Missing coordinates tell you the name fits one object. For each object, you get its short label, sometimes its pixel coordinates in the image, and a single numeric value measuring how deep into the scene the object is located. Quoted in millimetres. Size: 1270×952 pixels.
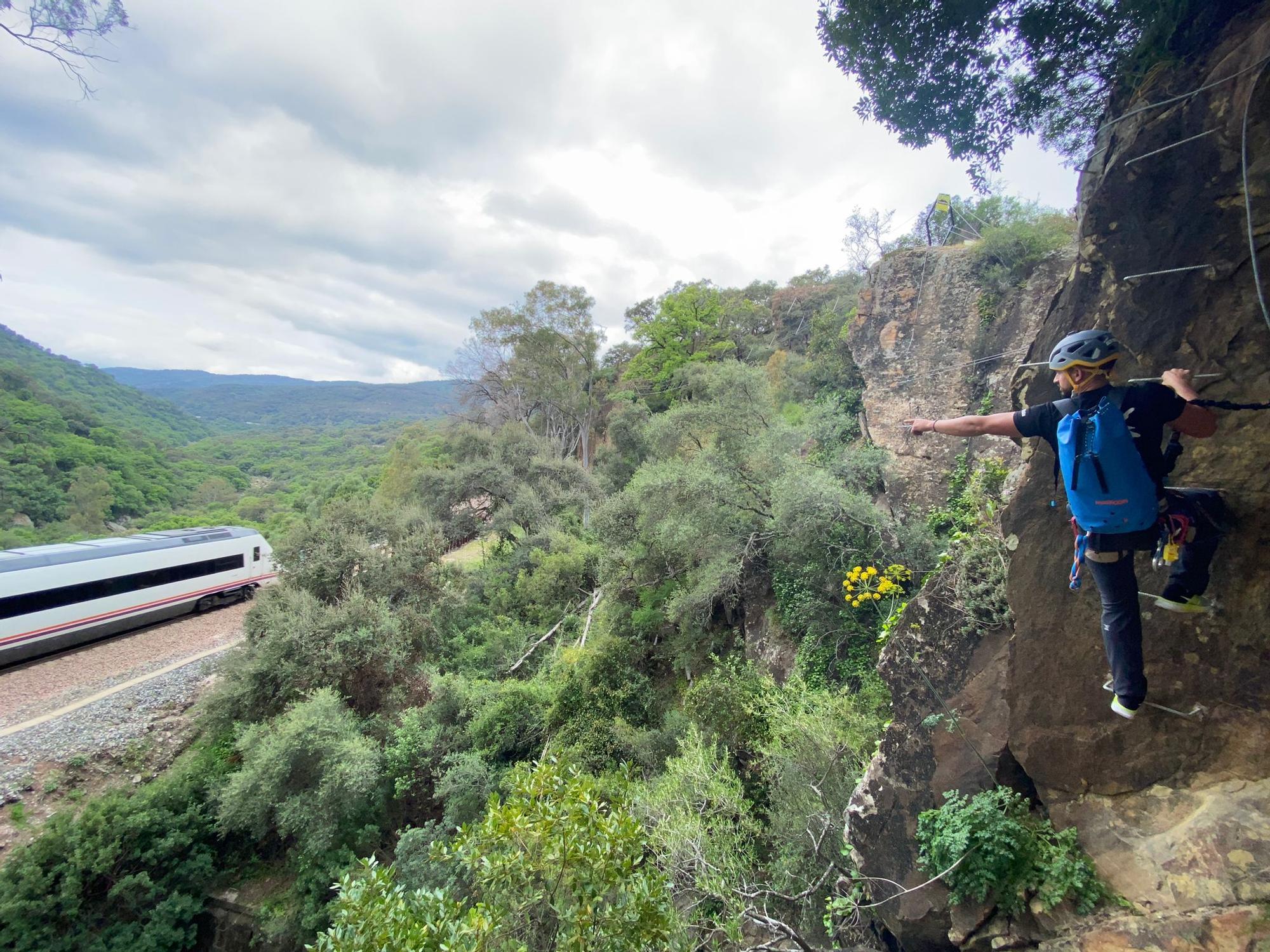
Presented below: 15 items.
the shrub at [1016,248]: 9539
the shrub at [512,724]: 9234
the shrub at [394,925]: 2734
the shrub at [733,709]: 7121
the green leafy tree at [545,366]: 26672
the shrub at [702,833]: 4691
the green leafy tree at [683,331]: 24469
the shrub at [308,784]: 8266
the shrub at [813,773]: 4953
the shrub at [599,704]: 8336
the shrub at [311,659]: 10133
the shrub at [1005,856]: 2916
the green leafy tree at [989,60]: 3514
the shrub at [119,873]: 7258
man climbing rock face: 2455
